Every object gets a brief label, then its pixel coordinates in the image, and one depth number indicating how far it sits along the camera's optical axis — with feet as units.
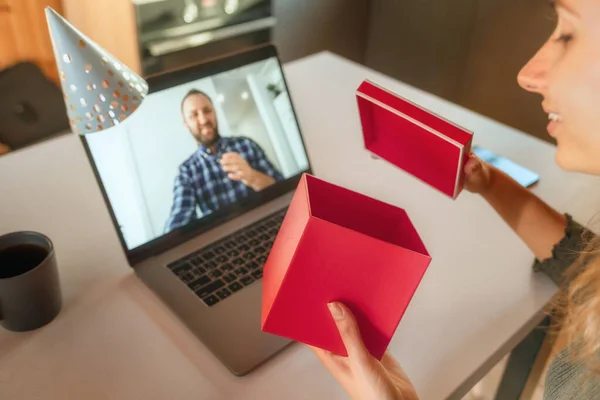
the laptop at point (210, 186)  2.16
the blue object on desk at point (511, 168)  3.06
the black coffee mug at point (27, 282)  1.96
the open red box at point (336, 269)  1.58
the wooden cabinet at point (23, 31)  6.17
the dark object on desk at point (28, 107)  4.17
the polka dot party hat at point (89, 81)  1.41
